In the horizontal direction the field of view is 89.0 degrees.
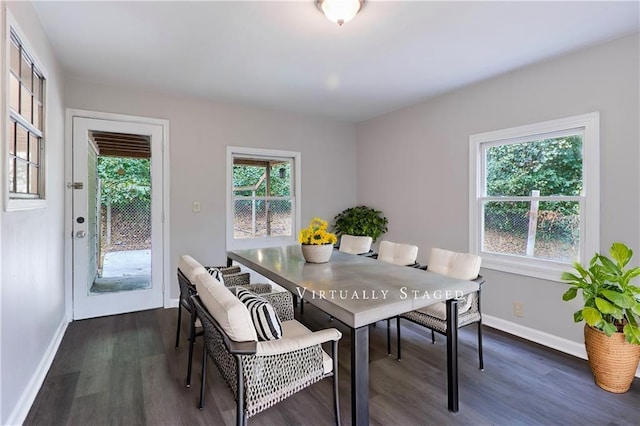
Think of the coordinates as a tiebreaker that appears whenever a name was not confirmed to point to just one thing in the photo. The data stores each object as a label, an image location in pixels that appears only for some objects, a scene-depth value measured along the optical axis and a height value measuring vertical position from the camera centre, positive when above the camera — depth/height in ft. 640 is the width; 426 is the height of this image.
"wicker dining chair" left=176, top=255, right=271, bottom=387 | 6.97 -1.81
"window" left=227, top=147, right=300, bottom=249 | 13.80 +0.64
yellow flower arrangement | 8.79 -0.66
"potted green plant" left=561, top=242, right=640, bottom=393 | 6.74 -2.31
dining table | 5.02 -1.46
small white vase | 8.65 -1.08
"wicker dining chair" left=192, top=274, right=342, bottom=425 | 4.61 -2.21
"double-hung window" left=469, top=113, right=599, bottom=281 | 8.66 +0.52
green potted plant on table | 14.90 -0.49
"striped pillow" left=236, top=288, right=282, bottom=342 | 4.99 -1.68
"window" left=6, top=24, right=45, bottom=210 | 5.82 +1.68
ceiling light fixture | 6.33 +4.03
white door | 10.95 -1.34
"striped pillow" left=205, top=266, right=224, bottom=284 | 7.00 -1.38
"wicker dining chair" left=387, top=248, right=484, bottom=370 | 7.27 -2.16
